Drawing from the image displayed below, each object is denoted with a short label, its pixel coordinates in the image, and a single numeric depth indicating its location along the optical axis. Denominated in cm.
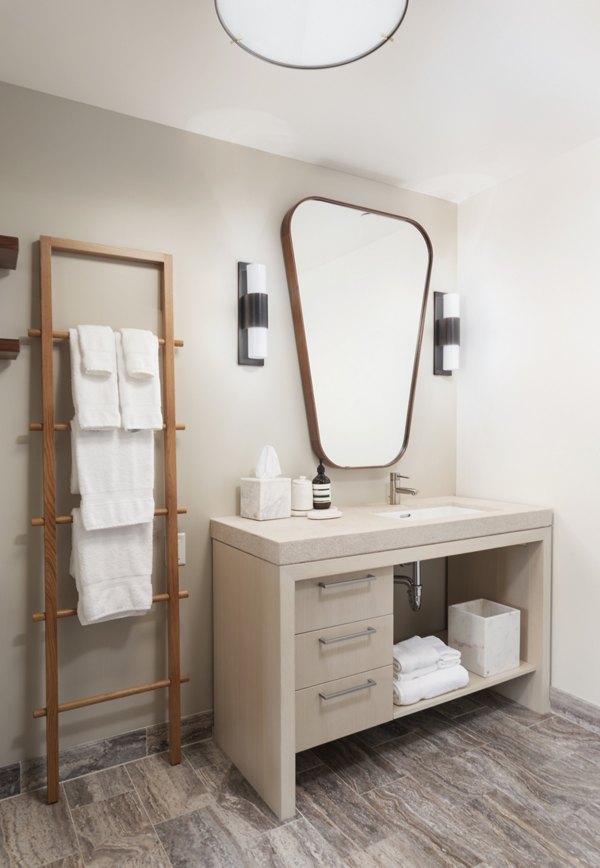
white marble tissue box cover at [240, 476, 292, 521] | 218
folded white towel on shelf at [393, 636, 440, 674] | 217
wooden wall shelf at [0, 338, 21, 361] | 175
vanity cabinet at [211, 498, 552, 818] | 179
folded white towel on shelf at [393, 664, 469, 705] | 211
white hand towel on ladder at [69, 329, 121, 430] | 186
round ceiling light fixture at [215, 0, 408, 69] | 142
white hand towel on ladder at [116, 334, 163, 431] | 193
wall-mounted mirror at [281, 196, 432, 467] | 247
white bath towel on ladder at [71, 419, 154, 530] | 189
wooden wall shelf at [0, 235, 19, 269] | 173
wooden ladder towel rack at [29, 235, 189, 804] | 188
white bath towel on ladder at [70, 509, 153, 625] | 190
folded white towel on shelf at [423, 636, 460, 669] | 229
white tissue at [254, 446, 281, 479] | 226
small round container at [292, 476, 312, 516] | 233
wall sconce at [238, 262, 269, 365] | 228
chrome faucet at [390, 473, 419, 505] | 266
